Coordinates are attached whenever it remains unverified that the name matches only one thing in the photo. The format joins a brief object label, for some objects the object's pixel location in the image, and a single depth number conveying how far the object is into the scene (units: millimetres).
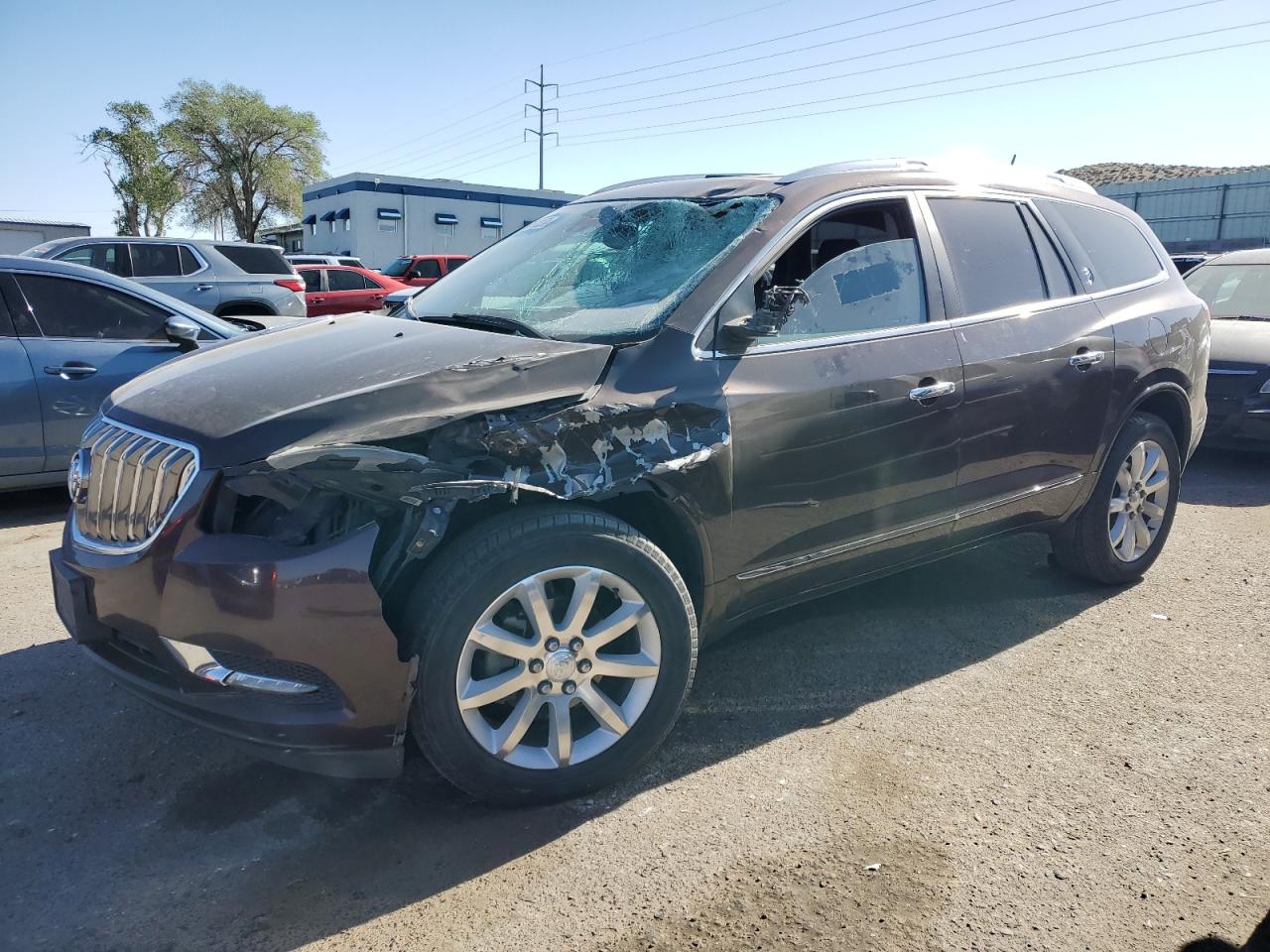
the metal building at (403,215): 46938
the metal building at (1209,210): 26594
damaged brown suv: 2512
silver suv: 11430
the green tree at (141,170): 53406
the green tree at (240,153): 53812
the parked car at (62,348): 5625
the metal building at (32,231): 32469
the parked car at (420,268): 22922
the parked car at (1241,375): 7094
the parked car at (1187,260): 14495
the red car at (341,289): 17902
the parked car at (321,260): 23598
